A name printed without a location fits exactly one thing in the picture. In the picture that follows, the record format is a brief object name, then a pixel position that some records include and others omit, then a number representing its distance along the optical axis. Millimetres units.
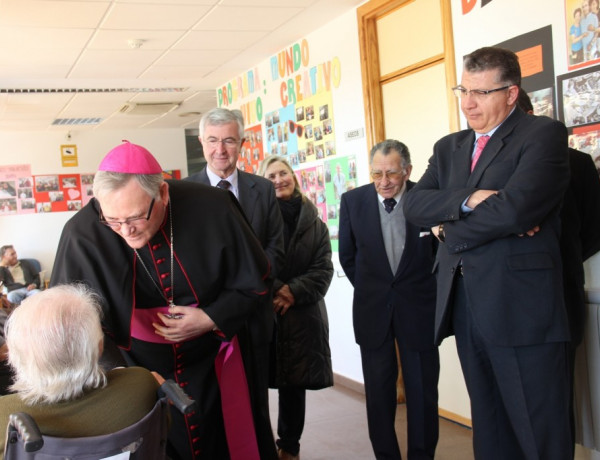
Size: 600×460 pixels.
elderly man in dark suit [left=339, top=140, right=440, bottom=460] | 3277
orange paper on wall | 3304
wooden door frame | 5023
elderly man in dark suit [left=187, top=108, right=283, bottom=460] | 3170
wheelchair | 1363
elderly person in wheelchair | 1531
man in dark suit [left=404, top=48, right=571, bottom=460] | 2230
